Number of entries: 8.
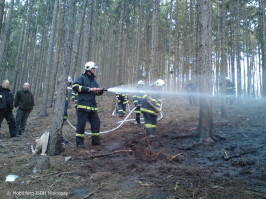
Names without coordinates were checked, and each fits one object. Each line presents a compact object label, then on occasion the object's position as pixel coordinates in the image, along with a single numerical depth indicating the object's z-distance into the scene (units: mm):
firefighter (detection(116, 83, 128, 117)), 10977
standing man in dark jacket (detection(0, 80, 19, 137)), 6758
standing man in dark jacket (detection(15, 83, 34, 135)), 7547
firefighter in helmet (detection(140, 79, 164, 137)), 6906
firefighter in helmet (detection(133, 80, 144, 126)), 9492
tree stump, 3659
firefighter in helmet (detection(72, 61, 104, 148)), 5438
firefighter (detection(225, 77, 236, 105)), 13380
